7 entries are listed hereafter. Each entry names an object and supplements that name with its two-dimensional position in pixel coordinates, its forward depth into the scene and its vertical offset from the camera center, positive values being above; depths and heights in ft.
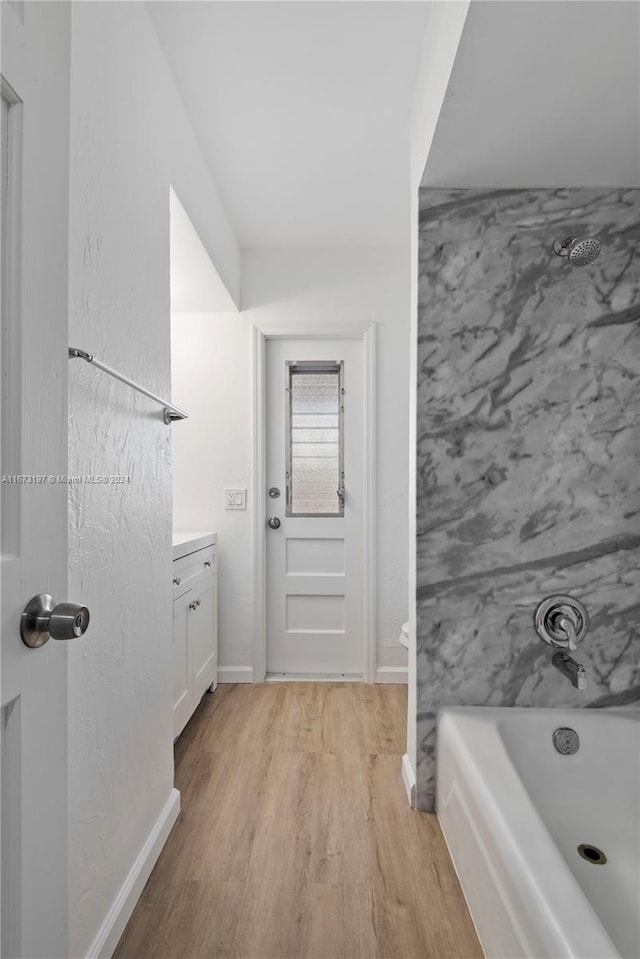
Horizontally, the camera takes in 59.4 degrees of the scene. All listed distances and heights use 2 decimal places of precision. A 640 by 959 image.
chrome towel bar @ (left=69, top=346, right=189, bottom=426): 3.55 +0.74
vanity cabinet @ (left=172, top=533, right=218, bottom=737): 7.43 -2.21
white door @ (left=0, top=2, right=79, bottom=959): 2.01 +0.05
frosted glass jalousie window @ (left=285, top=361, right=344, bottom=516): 10.61 +0.73
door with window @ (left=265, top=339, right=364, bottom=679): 10.55 -0.56
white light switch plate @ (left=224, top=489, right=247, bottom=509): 10.39 -0.40
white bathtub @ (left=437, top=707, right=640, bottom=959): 3.20 -2.68
